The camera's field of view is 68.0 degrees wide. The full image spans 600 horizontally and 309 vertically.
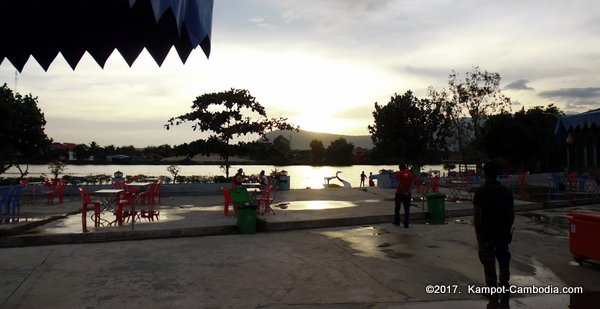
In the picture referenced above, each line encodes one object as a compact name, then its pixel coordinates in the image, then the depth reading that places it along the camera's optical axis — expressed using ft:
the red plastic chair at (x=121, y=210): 36.91
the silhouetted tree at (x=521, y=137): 119.96
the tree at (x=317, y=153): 448.24
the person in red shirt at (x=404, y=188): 36.70
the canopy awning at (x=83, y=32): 10.73
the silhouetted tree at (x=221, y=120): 82.07
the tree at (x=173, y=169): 82.33
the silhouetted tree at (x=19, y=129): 71.00
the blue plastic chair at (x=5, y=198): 42.05
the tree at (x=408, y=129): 107.65
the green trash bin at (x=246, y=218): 35.35
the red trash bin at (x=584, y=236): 22.71
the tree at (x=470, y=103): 114.01
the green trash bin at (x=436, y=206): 43.50
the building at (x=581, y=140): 44.97
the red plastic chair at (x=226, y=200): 44.42
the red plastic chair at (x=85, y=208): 33.75
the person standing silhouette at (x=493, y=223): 17.76
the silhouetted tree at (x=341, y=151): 409.49
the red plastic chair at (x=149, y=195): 53.67
